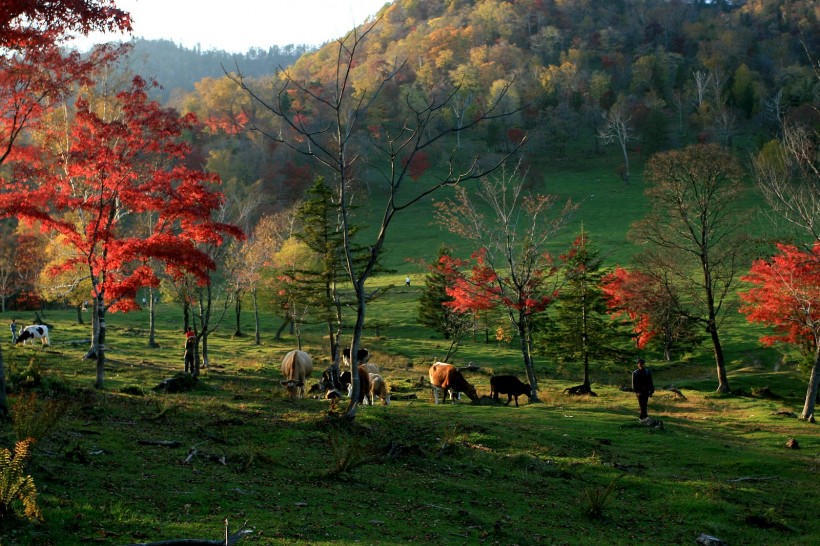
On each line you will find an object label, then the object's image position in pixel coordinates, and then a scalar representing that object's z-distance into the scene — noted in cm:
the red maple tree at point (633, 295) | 3666
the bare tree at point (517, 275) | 3016
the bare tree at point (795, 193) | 2595
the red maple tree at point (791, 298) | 2873
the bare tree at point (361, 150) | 1460
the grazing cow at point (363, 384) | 2405
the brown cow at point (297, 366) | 2814
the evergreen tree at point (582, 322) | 3819
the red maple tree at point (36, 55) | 1458
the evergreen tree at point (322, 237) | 3641
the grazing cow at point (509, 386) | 2880
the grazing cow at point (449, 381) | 2778
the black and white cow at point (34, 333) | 3519
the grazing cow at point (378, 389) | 2511
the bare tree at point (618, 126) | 11444
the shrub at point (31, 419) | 1002
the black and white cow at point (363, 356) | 3113
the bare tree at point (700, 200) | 3609
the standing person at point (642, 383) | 2231
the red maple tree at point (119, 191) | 2153
